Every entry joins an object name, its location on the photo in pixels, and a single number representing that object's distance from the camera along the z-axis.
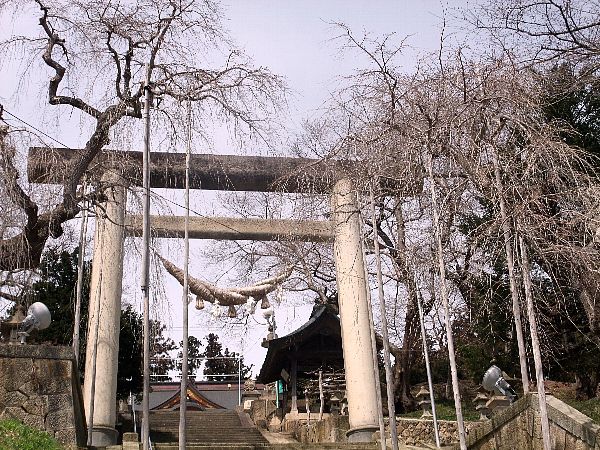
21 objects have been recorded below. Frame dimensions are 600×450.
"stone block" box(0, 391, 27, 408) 8.27
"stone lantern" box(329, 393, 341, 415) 19.41
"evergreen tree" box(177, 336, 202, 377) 36.22
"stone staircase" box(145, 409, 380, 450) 19.34
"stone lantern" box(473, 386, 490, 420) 12.88
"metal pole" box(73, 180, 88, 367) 10.06
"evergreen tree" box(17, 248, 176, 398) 16.95
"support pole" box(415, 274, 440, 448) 9.02
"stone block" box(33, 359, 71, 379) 8.60
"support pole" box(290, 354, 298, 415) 22.76
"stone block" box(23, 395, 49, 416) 8.38
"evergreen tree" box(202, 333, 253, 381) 37.09
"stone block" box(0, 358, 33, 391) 8.34
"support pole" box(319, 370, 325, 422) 20.14
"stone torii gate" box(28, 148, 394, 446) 11.57
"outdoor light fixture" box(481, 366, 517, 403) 7.70
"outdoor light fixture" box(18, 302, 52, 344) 8.38
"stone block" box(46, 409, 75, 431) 8.48
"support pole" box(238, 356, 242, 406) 32.25
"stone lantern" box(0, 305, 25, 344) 9.39
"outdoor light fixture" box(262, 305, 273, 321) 17.44
